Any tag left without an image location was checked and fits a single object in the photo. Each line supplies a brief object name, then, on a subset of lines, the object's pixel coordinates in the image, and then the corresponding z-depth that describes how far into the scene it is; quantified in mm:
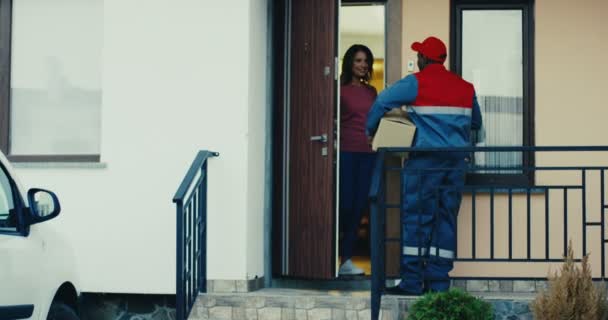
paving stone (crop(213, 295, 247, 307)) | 12605
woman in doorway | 14706
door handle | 13632
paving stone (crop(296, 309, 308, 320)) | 12489
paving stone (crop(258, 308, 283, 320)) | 12536
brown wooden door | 13632
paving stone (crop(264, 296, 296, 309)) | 12547
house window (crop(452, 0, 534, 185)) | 14094
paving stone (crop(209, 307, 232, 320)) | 12582
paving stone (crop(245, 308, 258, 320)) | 12559
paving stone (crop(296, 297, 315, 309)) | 12489
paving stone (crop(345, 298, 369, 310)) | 12409
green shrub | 11416
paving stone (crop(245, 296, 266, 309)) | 12570
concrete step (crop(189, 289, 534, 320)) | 12432
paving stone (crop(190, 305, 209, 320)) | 12628
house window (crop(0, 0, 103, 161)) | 14117
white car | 8946
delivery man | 12778
